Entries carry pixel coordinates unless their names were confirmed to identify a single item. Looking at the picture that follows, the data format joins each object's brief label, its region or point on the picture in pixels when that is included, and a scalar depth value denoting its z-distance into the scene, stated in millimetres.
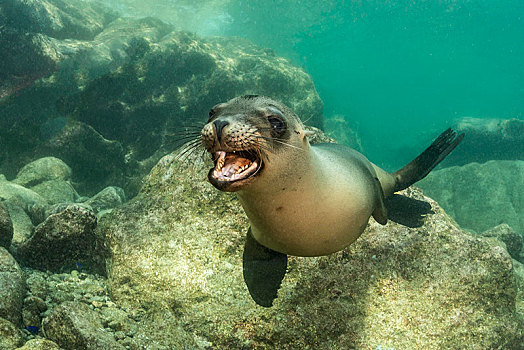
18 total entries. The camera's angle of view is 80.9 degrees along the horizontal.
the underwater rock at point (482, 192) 9516
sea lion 1409
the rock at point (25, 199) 4602
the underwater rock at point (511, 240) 5957
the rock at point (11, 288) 1963
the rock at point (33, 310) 2082
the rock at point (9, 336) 1618
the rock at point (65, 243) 2951
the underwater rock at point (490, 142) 14953
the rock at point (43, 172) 6316
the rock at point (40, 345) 1660
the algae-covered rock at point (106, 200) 5705
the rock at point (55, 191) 6039
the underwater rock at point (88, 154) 7660
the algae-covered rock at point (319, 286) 2506
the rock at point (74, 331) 1892
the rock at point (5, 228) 2812
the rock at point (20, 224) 3660
